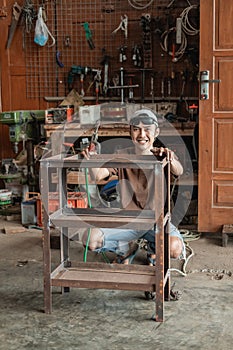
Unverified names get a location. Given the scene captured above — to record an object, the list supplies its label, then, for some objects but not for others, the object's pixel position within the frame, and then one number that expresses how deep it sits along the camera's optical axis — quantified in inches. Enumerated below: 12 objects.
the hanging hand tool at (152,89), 194.1
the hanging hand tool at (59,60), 200.7
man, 116.1
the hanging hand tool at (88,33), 196.9
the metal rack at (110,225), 95.1
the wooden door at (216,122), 150.7
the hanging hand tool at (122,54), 193.0
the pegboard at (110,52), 190.9
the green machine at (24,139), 186.1
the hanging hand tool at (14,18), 200.5
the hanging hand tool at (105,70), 195.5
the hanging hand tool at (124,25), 191.3
